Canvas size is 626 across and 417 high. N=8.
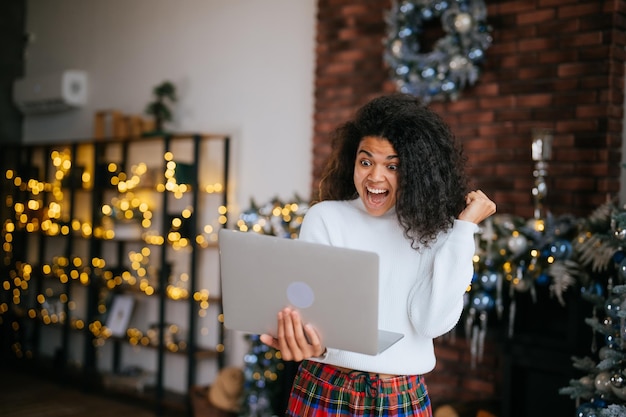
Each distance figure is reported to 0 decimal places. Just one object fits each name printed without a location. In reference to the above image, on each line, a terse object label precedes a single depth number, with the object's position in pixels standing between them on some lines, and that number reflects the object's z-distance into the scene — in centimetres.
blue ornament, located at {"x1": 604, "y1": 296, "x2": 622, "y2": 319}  241
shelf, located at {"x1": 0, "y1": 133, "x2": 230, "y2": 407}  502
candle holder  329
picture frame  545
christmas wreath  365
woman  170
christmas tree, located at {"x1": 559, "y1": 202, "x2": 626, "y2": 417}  241
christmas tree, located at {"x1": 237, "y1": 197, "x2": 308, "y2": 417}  389
